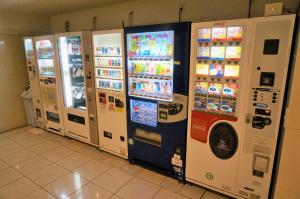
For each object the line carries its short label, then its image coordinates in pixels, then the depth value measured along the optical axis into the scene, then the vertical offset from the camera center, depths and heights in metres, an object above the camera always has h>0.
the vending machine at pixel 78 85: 3.04 -0.42
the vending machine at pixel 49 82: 3.53 -0.38
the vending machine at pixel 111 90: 2.75 -0.42
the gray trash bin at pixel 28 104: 4.24 -0.95
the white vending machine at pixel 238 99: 1.69 -0.37
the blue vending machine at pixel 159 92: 2.17 -0.38
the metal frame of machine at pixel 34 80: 3.88 -0.39
